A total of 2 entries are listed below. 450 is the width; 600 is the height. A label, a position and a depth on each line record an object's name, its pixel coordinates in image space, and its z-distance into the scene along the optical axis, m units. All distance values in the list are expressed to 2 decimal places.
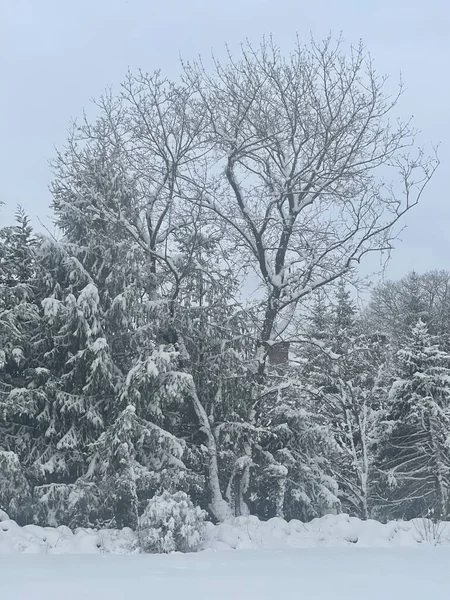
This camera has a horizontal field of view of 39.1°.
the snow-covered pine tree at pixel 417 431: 18.56
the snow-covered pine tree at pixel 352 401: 16.23
